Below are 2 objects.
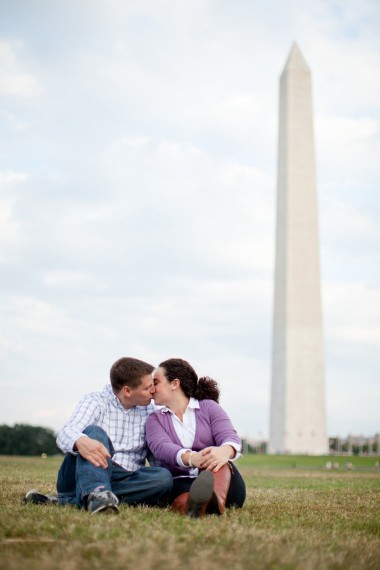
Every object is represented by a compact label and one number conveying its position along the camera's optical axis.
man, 4.70
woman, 5.15
